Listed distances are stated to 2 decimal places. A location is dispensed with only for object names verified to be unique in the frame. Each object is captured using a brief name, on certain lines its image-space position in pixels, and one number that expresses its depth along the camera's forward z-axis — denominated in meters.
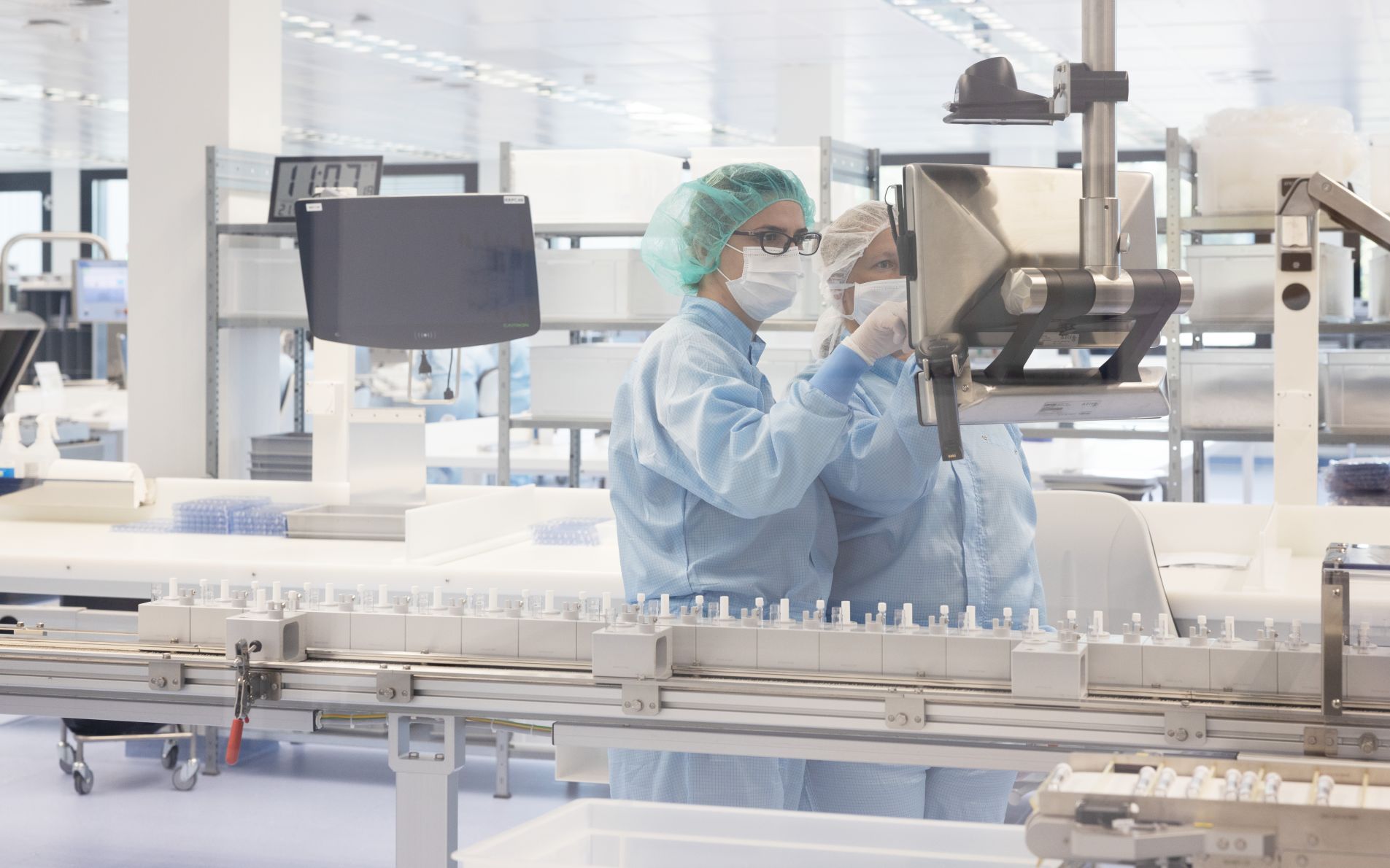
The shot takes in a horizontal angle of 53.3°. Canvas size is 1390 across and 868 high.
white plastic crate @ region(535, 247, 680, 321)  4.46
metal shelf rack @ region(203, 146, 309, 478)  4.62
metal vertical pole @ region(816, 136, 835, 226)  4.41
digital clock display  4.14
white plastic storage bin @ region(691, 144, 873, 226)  4.15
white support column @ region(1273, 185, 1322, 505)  2.99
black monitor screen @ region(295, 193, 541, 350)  2.98
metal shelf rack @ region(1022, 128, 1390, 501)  4.33
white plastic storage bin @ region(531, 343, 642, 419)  4.62
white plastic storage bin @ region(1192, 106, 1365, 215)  4.03
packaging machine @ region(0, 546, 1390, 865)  1.49
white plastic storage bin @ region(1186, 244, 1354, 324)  4.23
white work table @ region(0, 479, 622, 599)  2.92
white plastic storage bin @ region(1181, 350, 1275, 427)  4.32
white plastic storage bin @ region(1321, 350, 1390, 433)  4.24
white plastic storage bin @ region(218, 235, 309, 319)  4.68
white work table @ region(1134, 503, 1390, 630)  2.73
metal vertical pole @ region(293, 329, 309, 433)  6.20
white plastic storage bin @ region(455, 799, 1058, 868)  1.54
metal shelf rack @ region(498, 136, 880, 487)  4.46
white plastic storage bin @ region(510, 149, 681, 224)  4.44
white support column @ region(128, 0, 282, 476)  4.70
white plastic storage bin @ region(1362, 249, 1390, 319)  4.34
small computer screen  8.66
